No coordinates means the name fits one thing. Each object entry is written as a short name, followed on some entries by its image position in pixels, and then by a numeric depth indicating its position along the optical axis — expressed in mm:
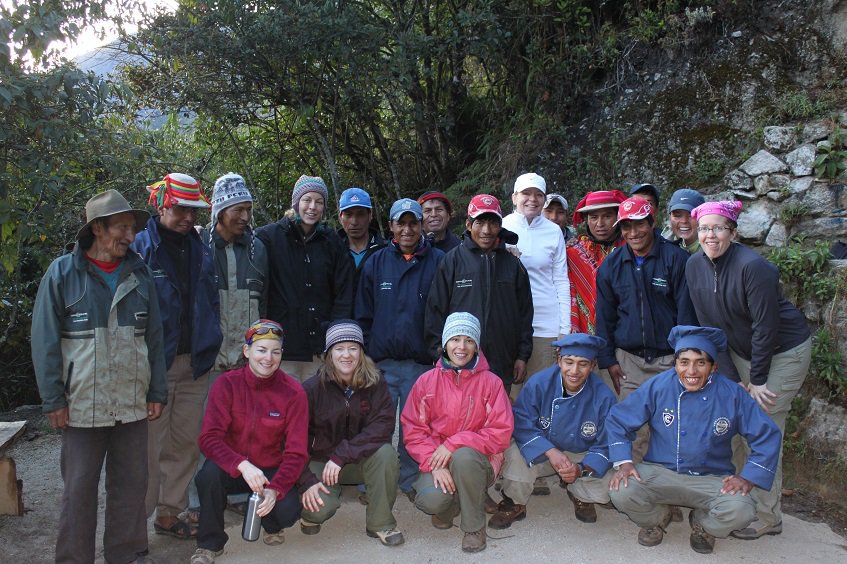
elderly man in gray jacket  3529
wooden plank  4570
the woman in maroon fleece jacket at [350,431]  4250
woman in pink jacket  4188
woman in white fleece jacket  5141
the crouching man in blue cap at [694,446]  4051
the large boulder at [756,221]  6621
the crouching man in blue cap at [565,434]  4445
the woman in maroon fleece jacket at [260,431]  4047
